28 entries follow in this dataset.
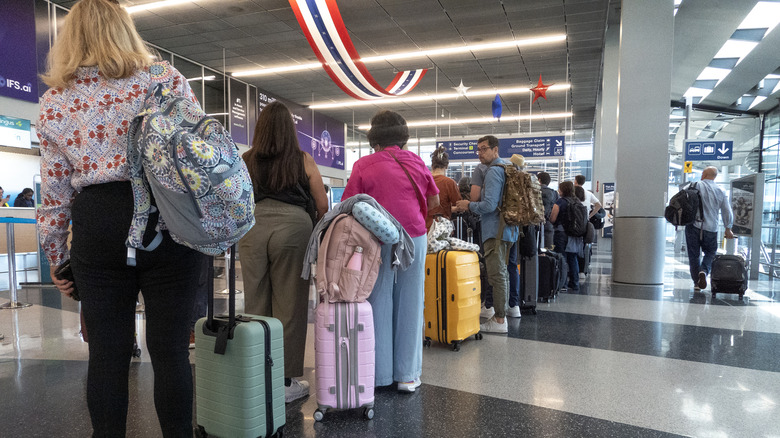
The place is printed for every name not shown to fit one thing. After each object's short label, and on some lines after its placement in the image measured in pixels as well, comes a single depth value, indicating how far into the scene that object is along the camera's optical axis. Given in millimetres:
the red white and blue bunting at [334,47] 4992
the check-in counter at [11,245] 4597
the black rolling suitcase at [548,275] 4965
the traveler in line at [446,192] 3396
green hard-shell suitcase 1731
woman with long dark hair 2260
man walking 5945
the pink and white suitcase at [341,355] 2127
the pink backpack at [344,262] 2141
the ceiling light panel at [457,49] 9258
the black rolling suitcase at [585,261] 6914
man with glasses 3640
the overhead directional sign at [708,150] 9719
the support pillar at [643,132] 6441
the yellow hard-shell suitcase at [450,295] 3182
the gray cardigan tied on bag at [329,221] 2186
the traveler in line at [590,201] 7148
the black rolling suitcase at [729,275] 5453
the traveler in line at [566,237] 5852
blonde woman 1239
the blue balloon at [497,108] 11339
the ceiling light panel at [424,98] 12955
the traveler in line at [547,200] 5348
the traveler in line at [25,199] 8086
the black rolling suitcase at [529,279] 4496
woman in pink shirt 2441
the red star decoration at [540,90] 10493
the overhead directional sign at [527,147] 12445
